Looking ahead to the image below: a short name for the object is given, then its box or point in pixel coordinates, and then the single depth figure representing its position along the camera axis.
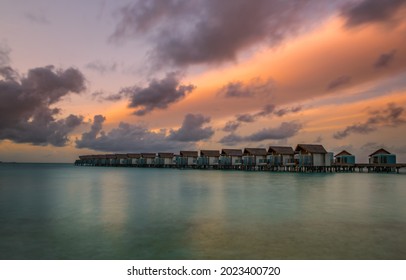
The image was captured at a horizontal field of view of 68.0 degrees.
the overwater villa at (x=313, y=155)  52.69
